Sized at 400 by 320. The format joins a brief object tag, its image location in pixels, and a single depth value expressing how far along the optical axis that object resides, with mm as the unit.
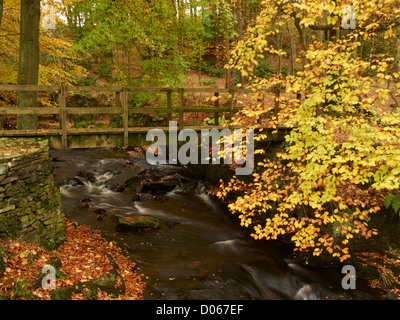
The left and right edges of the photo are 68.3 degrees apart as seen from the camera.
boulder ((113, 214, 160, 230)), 10109
